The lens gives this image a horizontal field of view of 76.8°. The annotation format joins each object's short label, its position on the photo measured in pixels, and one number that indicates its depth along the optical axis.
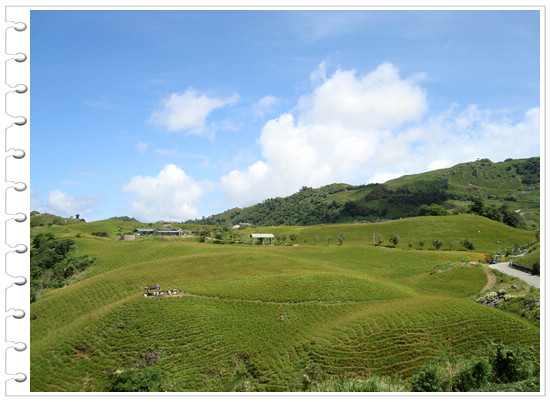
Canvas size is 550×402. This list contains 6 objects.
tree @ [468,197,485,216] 136.32
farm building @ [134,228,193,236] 126.59
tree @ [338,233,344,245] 104.20
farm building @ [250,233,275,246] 103.06
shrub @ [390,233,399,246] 98.94
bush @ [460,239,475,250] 92.50
